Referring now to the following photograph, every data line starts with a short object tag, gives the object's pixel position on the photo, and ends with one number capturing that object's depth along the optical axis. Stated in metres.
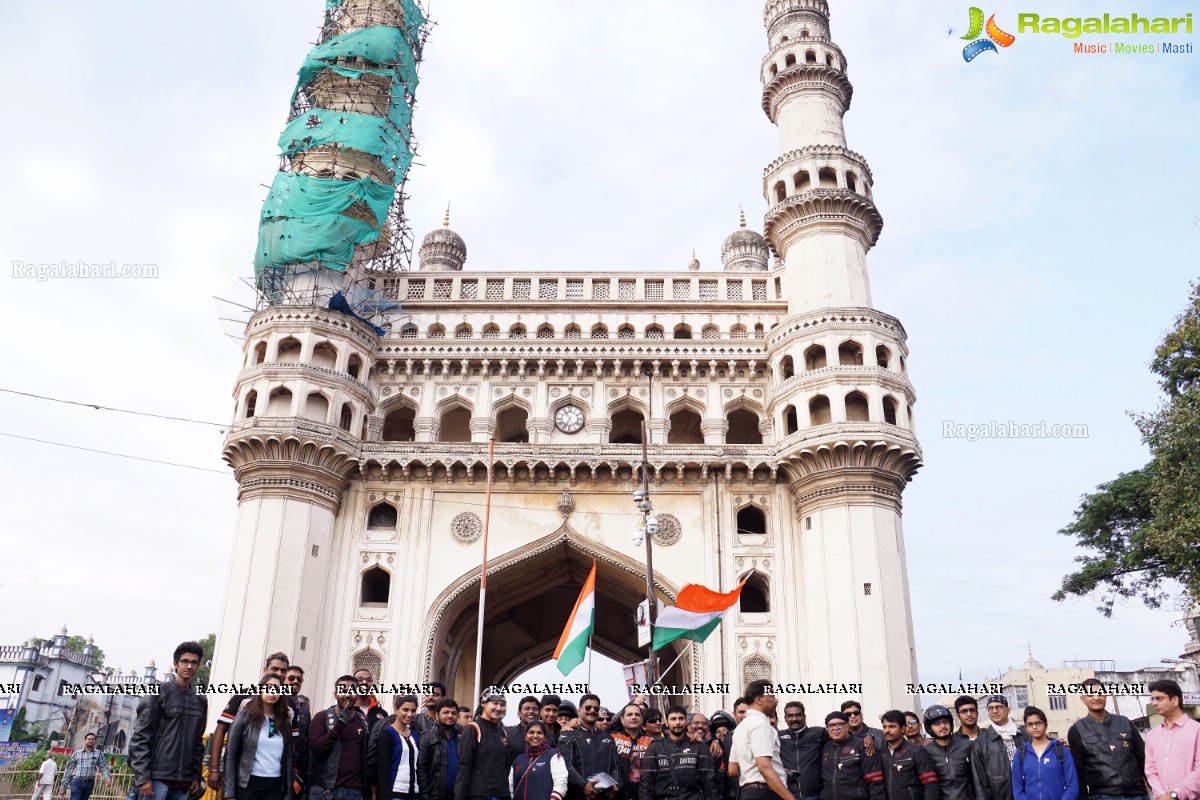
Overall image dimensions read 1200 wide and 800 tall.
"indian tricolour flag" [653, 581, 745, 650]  20.52
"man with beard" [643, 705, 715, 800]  9.26
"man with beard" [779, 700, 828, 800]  10.51
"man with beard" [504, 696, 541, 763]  10.23
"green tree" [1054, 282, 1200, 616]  21.56
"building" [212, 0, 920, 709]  25.50
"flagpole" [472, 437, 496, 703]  22.52
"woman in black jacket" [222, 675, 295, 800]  8.49
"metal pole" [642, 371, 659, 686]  19.41
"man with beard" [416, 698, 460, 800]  9.88
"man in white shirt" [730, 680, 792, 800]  8.66
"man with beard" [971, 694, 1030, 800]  9.61
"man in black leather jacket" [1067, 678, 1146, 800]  9.21
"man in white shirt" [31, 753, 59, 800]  16.70
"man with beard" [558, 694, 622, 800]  9.88
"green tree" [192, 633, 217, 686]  57.38
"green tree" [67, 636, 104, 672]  64.12
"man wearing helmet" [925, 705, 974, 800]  9.91
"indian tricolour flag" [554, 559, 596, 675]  20.98
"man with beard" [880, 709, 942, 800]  9.91
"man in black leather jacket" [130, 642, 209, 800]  8.30
